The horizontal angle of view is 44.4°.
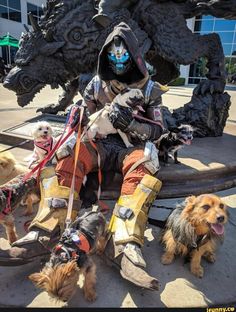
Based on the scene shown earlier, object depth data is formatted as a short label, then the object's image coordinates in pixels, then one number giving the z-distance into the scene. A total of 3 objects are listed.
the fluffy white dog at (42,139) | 3.41
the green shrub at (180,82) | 27.97
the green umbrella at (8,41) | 23.64
